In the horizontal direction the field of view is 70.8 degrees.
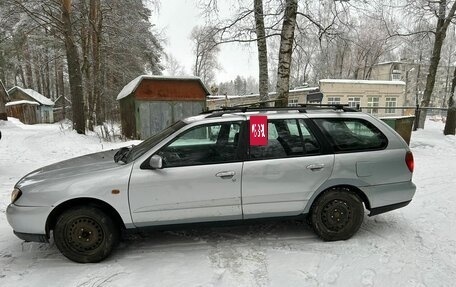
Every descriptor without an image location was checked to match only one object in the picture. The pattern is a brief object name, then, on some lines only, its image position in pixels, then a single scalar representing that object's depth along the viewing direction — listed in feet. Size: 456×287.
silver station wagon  11.48
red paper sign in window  12.52
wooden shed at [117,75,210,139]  44.24
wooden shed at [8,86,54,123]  123.44
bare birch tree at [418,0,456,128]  47.55
